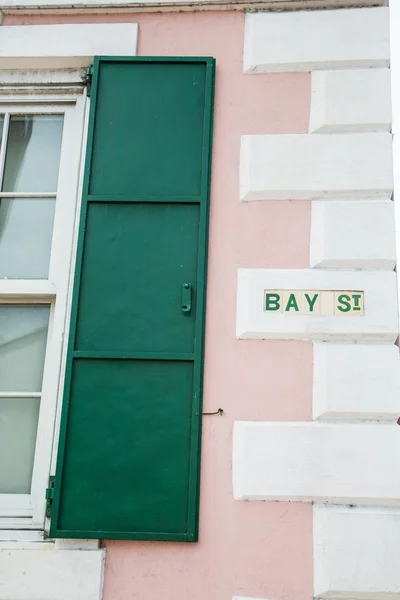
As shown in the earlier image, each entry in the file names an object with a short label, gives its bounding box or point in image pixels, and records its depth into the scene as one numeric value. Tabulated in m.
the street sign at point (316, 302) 2.96
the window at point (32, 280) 2.99
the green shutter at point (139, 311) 2.79
